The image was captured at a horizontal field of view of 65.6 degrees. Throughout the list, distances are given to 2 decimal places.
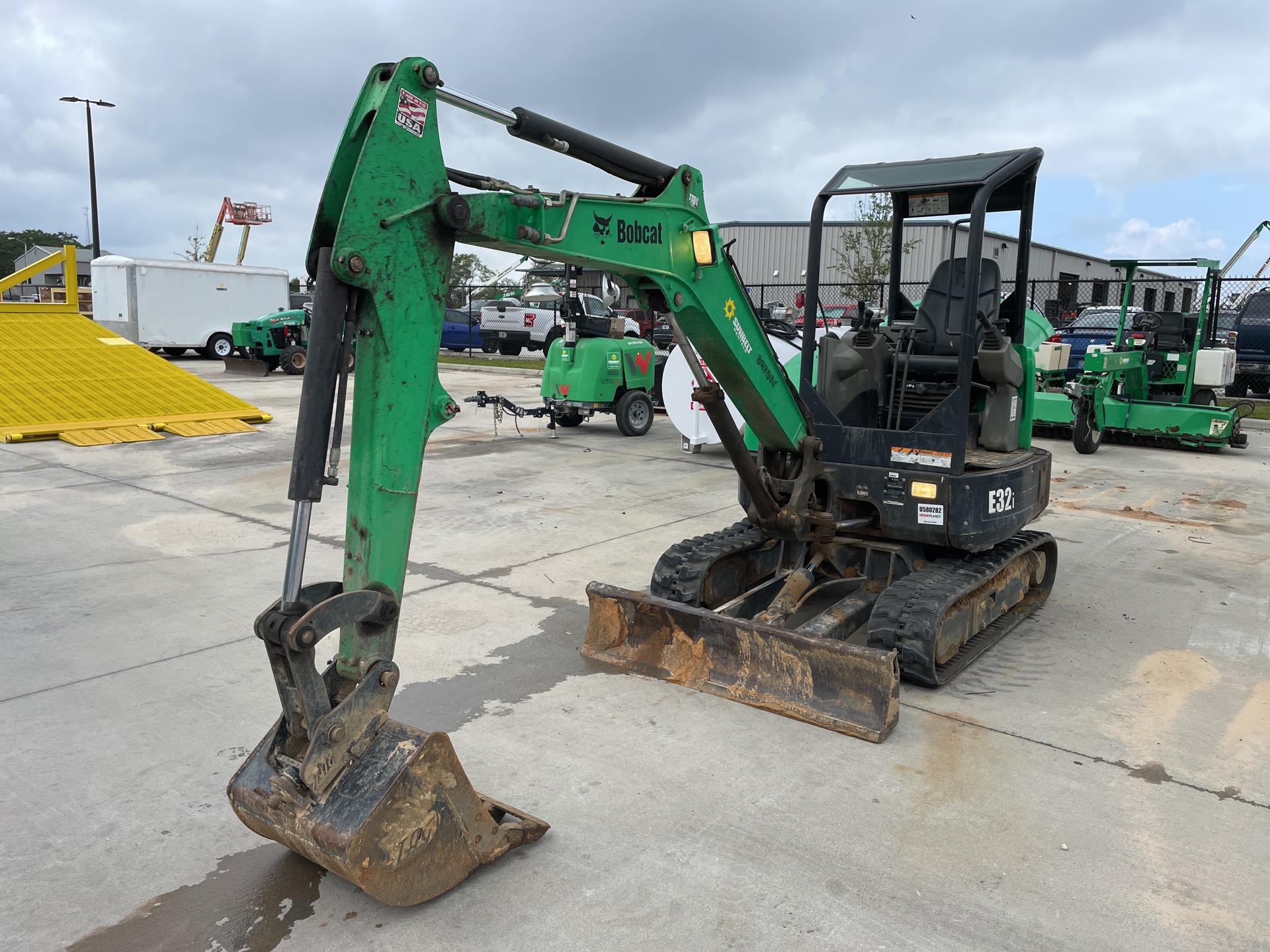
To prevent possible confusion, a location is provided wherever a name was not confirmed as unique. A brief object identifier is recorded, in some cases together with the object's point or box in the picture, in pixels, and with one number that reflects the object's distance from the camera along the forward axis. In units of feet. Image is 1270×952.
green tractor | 75.31
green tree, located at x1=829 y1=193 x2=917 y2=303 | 81.82
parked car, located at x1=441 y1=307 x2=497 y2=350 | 101.24
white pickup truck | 100.73
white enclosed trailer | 82.02
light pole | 88.58
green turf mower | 41.81
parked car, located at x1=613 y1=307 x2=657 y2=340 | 63.43
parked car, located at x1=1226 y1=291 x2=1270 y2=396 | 61.41
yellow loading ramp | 41.16
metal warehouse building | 110.93
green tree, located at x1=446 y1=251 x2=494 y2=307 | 148.05
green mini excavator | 9.66
